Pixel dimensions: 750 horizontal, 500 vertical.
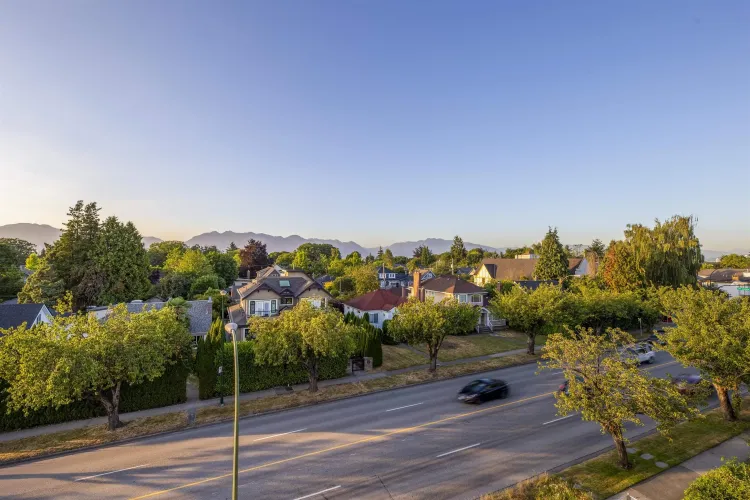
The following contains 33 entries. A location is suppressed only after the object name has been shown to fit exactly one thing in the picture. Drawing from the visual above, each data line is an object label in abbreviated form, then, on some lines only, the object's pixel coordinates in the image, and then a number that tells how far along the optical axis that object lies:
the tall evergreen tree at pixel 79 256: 50.25
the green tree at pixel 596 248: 127.81
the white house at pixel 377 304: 49.16
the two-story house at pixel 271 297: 44.31
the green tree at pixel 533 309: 35.12
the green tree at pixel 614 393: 14.47
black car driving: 24.42
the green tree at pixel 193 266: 70.79
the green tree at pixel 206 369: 26.56
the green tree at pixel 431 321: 30.39
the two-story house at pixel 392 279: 99.94
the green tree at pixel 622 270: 50.34
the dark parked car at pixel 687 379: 23.45
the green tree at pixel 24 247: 99.50
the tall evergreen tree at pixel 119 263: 50.81
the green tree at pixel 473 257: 146.85
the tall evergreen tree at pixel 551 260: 73.50
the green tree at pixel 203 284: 64.81
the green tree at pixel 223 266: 82.06
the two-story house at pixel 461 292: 49.28
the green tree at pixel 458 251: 143.15
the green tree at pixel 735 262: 131.46
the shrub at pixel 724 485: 10.93
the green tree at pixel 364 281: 68.50
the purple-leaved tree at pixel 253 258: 104.38
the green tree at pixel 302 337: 25.28
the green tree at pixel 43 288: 47.09
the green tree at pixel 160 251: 123.56
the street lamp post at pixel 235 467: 12.02
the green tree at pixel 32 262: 78.67
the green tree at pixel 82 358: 18.58
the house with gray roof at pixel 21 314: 31.69
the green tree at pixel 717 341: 19.05
